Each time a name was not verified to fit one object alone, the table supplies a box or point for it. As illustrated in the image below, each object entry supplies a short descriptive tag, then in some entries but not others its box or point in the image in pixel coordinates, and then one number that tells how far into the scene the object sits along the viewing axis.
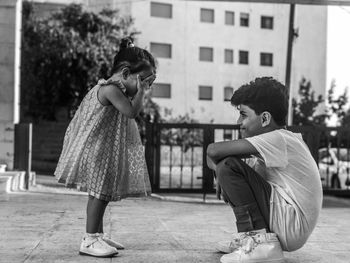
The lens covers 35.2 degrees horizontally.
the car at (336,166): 8.98
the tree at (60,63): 20.03
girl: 3.12
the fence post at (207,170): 7.85
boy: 2.79
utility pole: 15.29
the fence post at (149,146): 7.97
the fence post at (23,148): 7.83
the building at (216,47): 32.03
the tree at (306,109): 29.92
